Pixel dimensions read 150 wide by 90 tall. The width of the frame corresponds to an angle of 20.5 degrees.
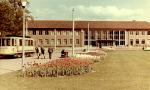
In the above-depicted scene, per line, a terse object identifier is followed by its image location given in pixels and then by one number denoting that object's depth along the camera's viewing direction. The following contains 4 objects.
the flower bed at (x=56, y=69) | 21.72
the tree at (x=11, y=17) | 47.22
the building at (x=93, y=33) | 123.94
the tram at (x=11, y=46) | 45.78
